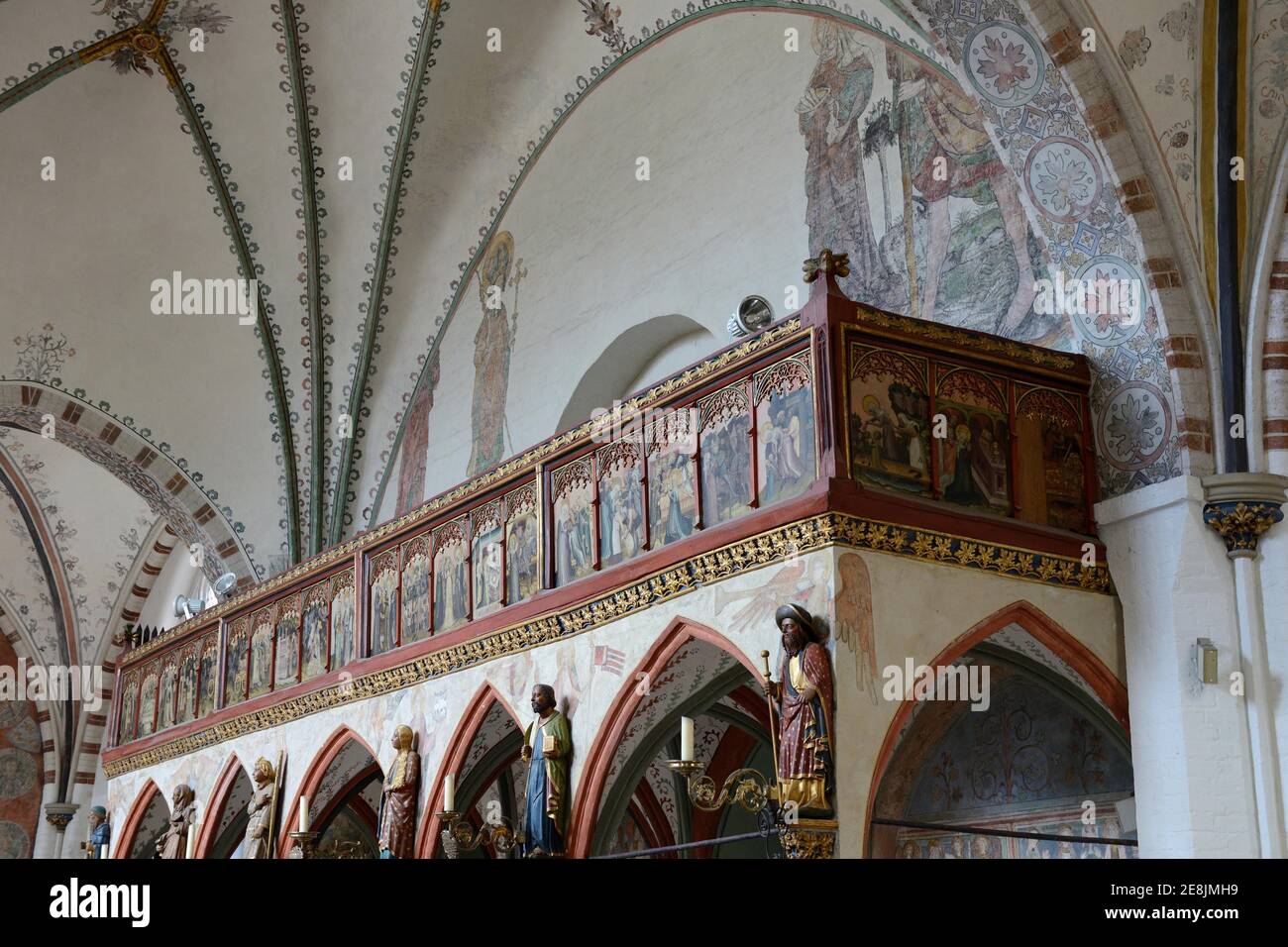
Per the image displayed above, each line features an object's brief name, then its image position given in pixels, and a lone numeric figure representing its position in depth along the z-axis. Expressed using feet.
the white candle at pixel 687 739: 28.14
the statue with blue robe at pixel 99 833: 58.90
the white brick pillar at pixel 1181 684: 29.37
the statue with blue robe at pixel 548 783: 34.68
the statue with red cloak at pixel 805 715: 27.04
